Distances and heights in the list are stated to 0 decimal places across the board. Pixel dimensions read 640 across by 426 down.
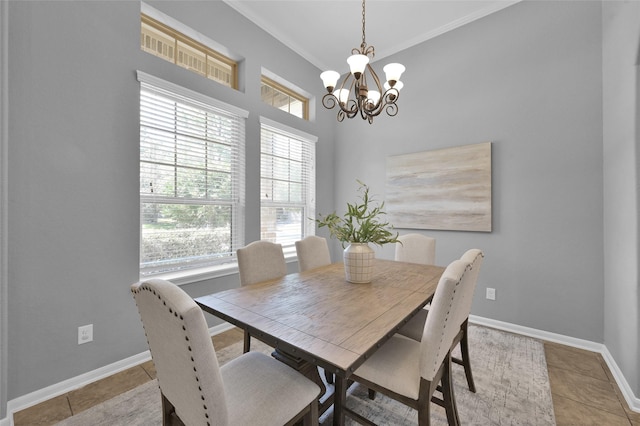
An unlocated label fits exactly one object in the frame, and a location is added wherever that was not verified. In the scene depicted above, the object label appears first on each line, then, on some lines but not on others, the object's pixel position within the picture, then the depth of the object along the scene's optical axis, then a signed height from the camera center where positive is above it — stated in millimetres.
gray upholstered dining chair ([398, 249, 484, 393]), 1396 -715
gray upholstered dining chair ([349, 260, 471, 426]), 1125 -700
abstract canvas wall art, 2916 +292
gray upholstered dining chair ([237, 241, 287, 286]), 1916 -365
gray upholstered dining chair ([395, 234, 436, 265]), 2580 -345
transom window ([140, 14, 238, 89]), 2379 +1545
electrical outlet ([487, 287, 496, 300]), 2896 -842
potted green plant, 1770 -178
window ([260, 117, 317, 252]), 3297 +390
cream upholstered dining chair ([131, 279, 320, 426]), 794 -597
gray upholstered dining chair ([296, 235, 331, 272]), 2373 -356
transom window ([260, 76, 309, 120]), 3396 +1535
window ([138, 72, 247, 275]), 2307 +324
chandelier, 1902 +968
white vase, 1764 -313
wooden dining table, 987 -471
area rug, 1595 -1200
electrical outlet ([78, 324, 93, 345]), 1911 -861
